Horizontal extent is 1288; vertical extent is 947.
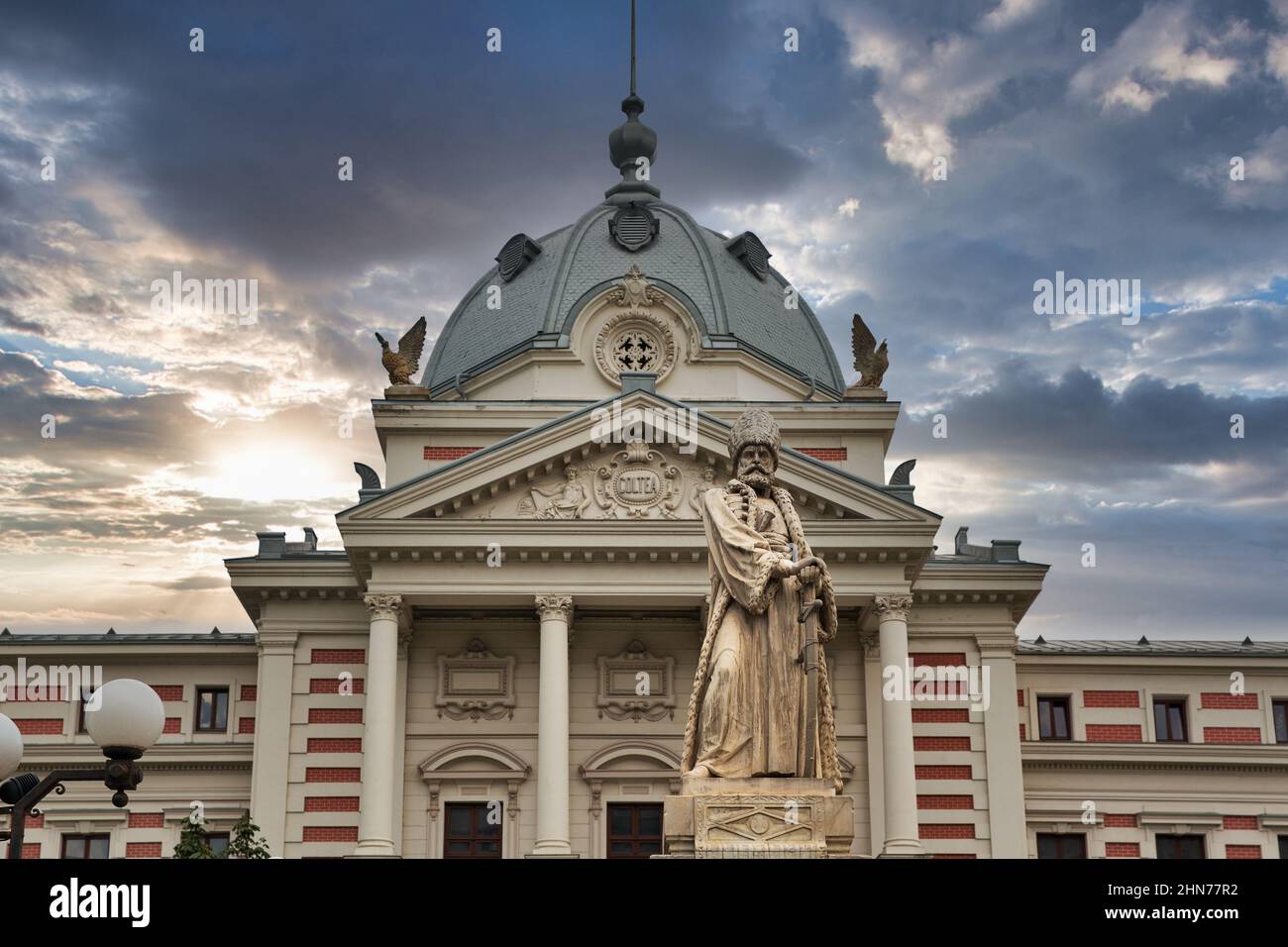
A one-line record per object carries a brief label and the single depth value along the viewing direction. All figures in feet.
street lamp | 40.88
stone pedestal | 38.32
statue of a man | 39.81
